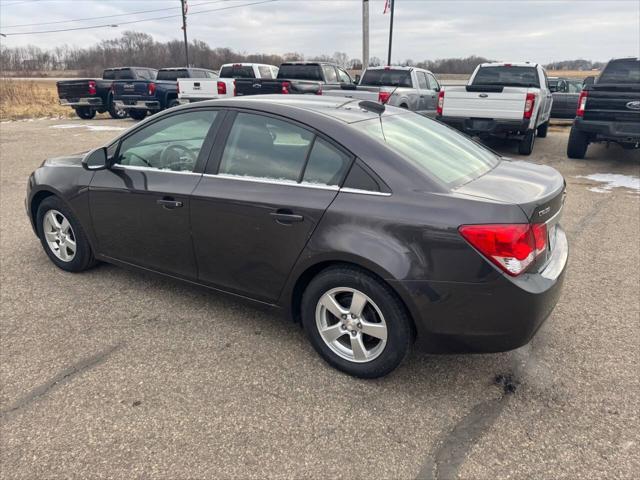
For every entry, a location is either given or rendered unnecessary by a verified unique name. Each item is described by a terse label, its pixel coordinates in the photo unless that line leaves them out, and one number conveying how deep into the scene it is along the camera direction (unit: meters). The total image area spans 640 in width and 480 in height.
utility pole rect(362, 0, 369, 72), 21.05
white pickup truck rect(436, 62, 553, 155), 9.51
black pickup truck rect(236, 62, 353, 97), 12.09
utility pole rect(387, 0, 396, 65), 29.78
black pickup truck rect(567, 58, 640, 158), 8.79
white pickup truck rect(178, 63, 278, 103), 14.90
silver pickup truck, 10.99
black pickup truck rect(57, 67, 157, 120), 18.66
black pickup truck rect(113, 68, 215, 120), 16.88
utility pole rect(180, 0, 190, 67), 33.19
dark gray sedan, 2.46
